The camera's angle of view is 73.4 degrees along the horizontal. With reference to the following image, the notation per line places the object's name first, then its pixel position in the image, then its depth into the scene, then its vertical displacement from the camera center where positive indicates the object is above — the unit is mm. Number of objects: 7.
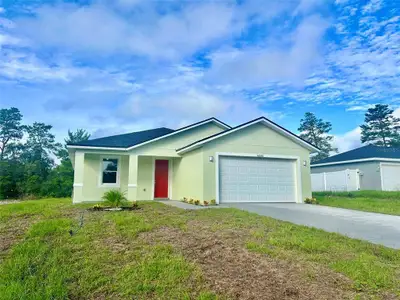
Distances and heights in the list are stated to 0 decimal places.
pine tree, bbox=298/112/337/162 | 48562 +9107
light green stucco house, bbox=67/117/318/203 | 12984 +859
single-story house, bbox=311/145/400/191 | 21530 +1250
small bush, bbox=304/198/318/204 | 13817 -965
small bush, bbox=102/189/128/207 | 10344 -646
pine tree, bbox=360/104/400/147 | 43594 +9104
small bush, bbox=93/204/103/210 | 9836 -920
